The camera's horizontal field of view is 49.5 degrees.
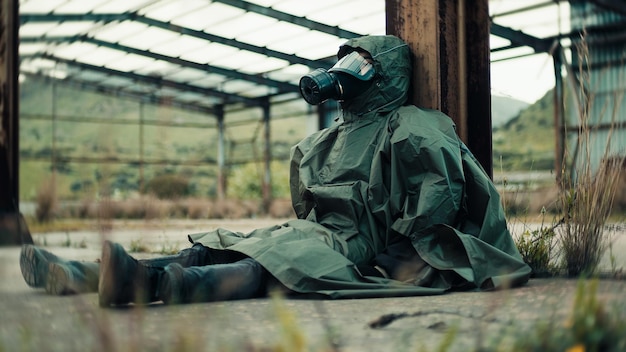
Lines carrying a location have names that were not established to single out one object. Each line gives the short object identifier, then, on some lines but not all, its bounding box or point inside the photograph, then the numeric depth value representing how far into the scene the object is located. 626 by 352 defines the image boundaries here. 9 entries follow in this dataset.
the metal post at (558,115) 11.22
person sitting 2.28
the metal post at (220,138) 19.28
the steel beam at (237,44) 12.16
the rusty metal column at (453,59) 3.35
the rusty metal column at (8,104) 3.71
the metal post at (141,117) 17.52
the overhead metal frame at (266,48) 11.07
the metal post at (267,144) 17.86
